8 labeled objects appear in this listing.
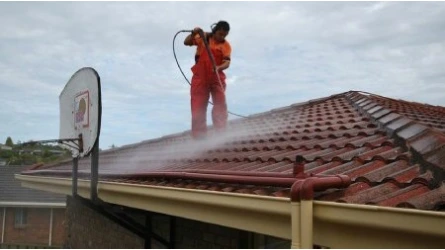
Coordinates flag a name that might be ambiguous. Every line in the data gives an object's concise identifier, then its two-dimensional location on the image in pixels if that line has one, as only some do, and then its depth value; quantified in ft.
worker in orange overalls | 19.79
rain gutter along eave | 6.19
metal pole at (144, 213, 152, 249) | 20.33
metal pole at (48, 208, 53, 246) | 74.54
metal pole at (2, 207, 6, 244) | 74.90
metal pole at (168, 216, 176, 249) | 19.47
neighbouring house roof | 75.97
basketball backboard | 17.63
